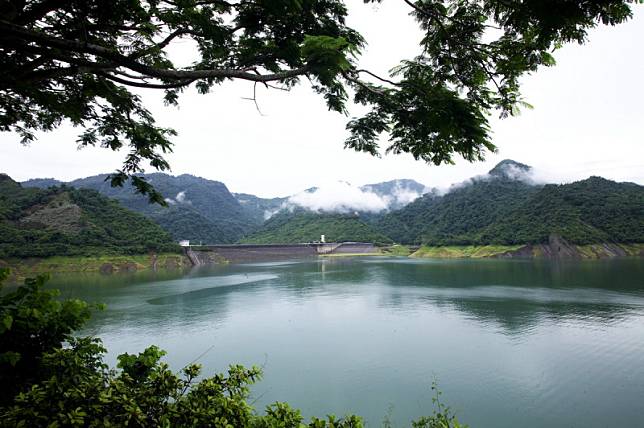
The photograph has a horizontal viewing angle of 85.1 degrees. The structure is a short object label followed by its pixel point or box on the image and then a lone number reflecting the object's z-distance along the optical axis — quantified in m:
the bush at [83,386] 3.29
